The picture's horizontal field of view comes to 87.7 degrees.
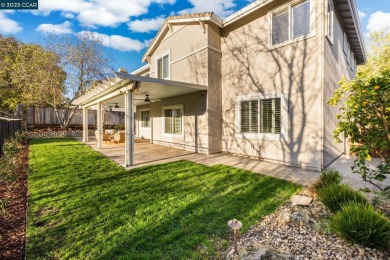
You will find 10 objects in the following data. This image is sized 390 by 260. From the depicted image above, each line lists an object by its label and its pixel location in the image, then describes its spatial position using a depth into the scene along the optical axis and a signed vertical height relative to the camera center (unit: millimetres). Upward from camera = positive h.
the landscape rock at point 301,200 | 4193 -1627
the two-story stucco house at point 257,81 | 7176 +1767
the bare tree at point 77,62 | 18828 +6078
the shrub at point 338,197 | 3717 -1371
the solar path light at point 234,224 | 2486 -1247
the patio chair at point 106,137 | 15769 -975
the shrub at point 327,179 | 4582 -1284
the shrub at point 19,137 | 11602 -704
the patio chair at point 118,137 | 14473 -904
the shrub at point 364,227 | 2754 -1447
